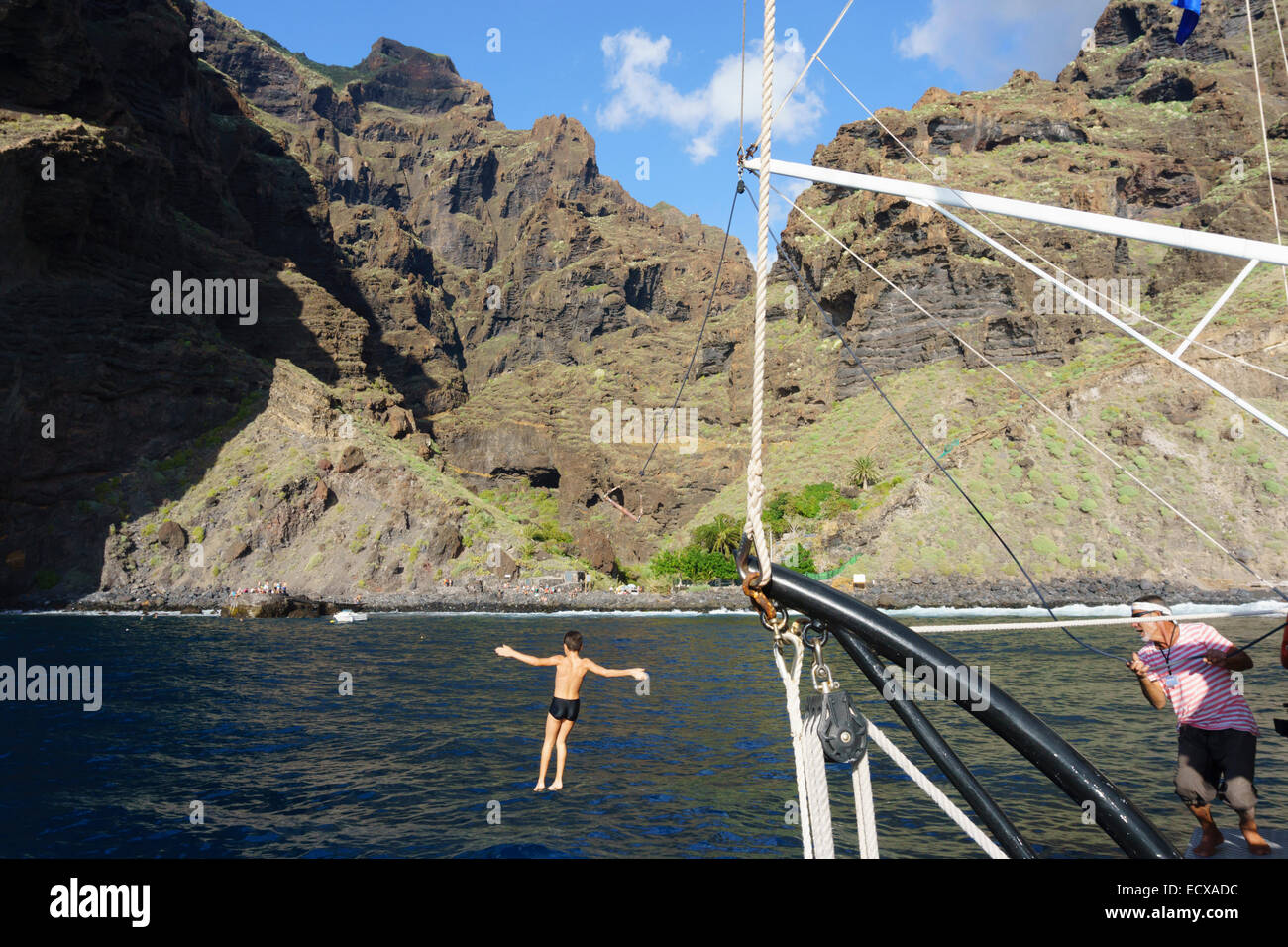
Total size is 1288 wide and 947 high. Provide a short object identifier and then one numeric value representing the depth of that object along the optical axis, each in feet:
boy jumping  34.50
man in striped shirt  21.42
